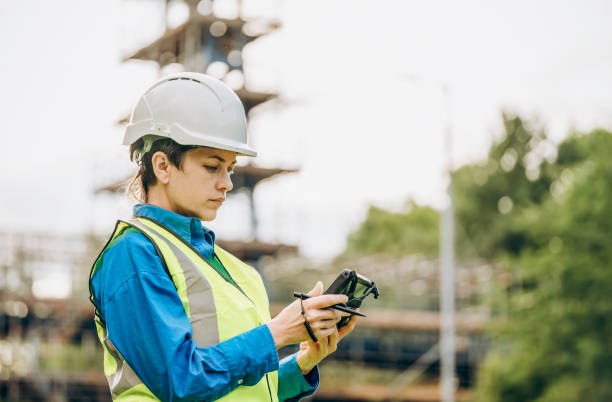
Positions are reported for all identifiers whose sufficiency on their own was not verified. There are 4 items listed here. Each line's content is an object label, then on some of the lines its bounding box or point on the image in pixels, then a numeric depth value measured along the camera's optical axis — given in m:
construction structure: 34.75
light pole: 25.58
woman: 2.92
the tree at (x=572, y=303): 30.38
